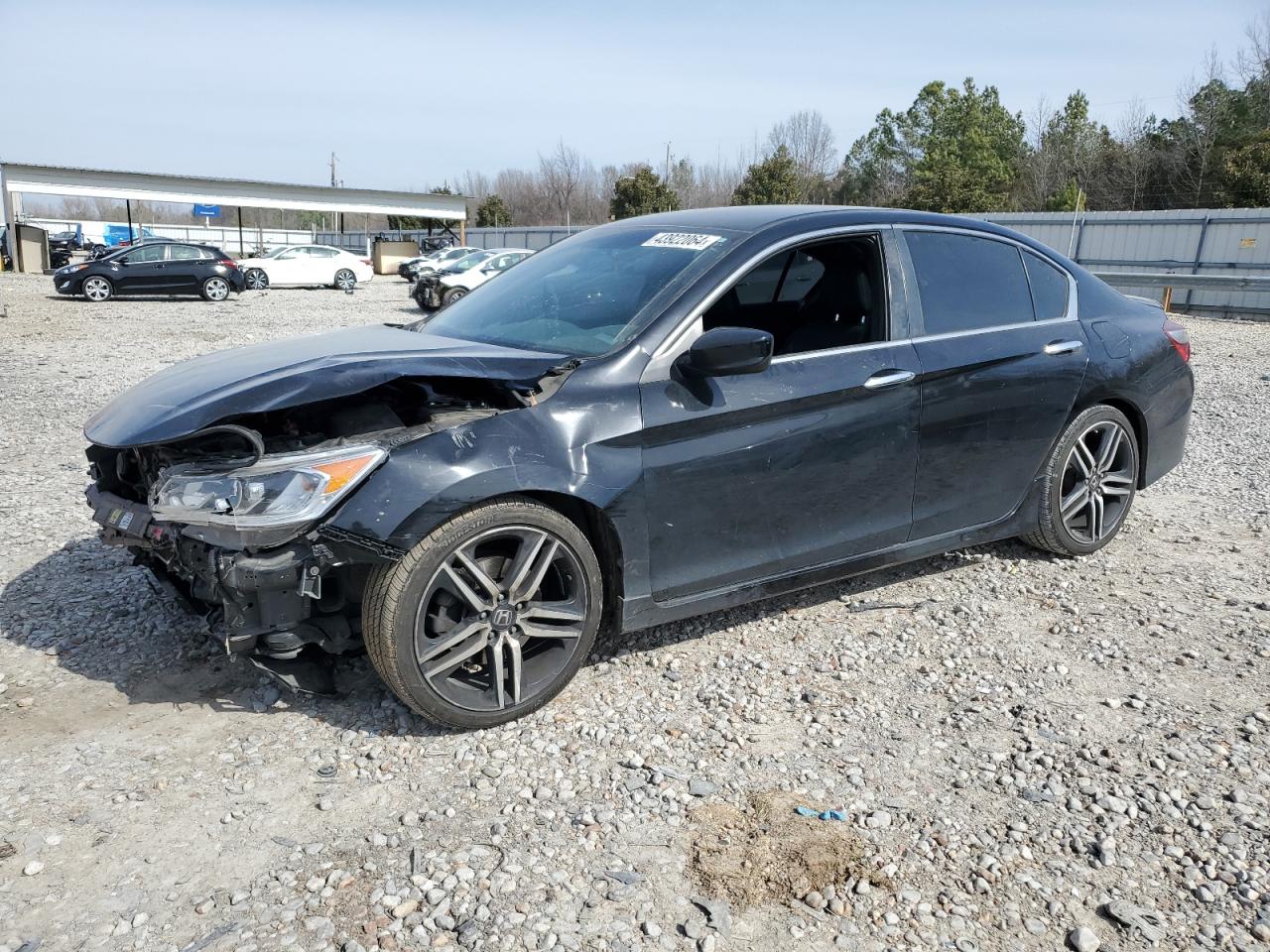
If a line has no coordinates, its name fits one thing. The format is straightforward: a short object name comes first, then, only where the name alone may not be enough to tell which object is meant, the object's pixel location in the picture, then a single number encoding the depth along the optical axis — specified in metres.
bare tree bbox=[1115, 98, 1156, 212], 40.66
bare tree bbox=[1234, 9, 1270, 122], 35.22
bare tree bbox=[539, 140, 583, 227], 75.88
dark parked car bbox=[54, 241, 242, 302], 23.20
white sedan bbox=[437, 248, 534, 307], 22.28
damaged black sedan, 2.95
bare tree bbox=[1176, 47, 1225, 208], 37.06
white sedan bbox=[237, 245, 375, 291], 30.27
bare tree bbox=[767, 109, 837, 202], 62.31
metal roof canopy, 35.94
